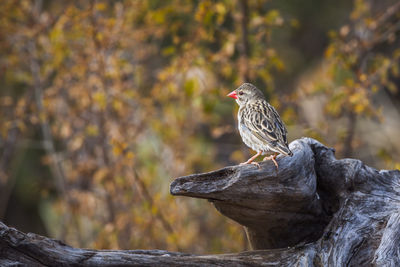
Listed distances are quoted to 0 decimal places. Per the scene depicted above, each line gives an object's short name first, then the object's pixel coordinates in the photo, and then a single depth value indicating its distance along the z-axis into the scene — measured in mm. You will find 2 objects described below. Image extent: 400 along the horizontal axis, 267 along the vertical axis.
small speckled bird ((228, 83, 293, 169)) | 10055
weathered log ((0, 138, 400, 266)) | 8383
